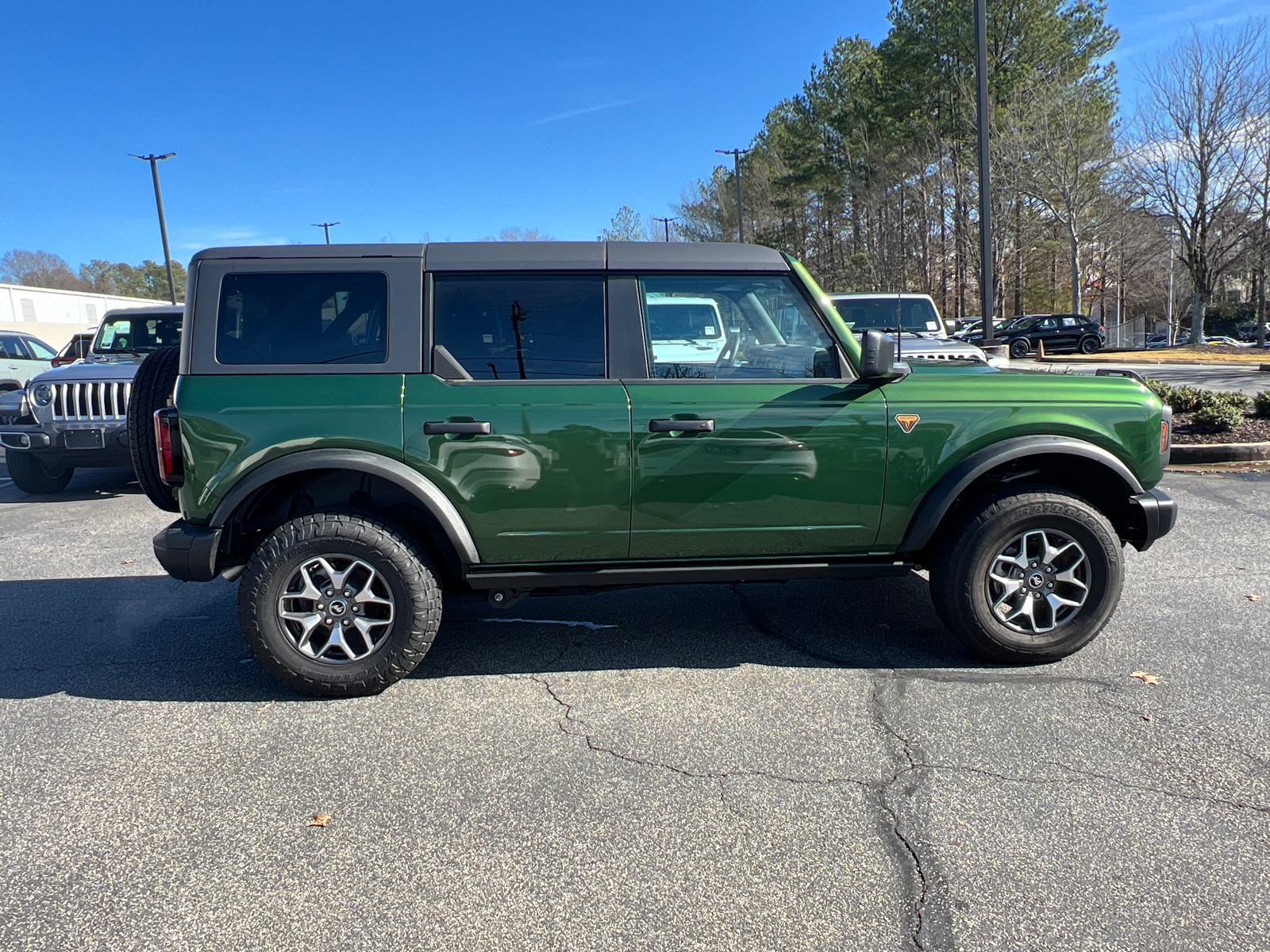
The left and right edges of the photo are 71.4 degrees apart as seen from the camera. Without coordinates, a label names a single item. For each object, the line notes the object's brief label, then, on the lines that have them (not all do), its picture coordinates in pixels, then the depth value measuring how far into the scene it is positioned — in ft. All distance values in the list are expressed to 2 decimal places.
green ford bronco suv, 11.92
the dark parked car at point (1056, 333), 100.99
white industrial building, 140.67
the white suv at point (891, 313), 36.63
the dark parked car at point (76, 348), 43.50
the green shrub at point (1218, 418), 31.12
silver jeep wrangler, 26.27
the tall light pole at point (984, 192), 46.47
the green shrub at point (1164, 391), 33.35
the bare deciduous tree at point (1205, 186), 92.94
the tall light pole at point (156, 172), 104.06
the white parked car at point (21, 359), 53.06
